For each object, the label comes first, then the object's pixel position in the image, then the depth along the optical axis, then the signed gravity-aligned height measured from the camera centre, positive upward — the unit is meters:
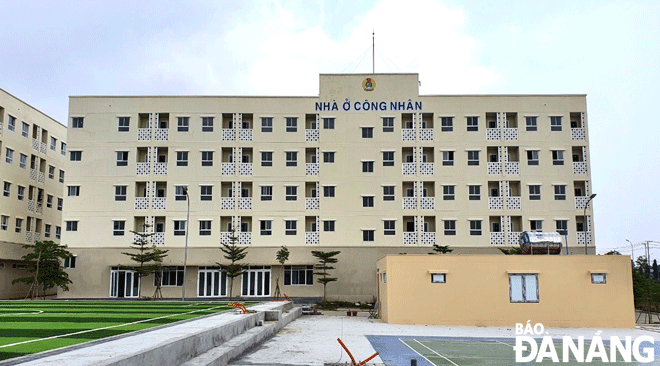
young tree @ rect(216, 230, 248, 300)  40.25 +0.16
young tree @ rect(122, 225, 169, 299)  39.66 +0.35
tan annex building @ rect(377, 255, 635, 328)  26.95 -1.32
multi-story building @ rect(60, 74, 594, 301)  42.06 +6.07
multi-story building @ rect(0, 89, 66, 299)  43.75 +6.45
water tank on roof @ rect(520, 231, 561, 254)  27.95 +0.92
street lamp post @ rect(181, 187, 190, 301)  38.61 +0.89
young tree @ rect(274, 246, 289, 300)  40.28 +0.31
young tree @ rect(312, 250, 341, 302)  39.75 -0.10
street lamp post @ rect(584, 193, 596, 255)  40.50 +2.78
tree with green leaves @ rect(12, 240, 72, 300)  39.56 -0.42
